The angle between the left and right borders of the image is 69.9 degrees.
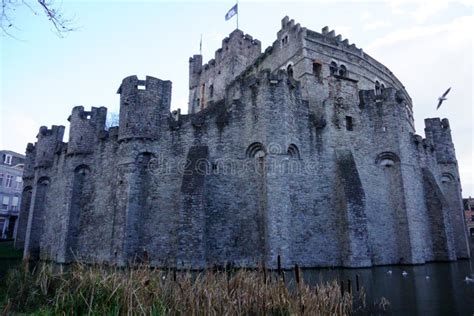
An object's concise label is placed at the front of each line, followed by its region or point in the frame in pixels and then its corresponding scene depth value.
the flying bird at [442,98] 18.51
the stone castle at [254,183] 16.02
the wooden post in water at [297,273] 5.54
